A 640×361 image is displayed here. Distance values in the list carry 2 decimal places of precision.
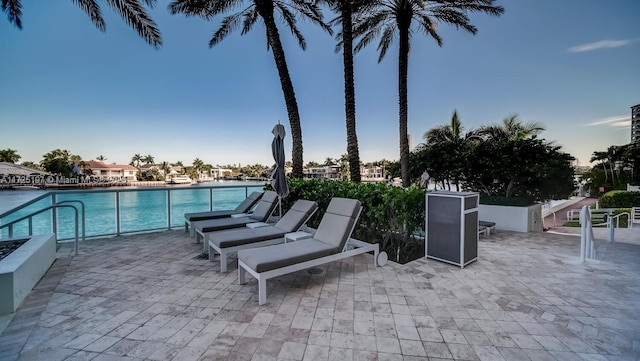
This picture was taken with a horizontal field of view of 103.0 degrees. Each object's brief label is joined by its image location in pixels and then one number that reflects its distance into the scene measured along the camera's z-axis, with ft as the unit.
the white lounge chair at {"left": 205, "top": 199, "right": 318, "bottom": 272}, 12.65
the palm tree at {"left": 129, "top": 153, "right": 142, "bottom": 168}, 233.45
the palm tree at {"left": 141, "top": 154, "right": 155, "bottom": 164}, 241.06
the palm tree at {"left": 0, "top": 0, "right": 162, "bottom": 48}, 20.31
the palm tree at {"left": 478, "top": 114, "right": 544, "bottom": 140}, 49.01
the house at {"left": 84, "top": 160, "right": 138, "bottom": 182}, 173.22
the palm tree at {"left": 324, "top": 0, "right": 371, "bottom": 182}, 26.71
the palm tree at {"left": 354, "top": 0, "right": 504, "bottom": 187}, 30.12
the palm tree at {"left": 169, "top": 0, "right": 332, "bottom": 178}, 26.68
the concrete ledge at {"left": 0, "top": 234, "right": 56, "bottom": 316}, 8.63
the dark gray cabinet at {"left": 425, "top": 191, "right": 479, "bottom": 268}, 13.03
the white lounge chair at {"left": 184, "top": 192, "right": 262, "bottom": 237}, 19.67
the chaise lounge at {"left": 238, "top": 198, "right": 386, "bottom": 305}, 9.77
